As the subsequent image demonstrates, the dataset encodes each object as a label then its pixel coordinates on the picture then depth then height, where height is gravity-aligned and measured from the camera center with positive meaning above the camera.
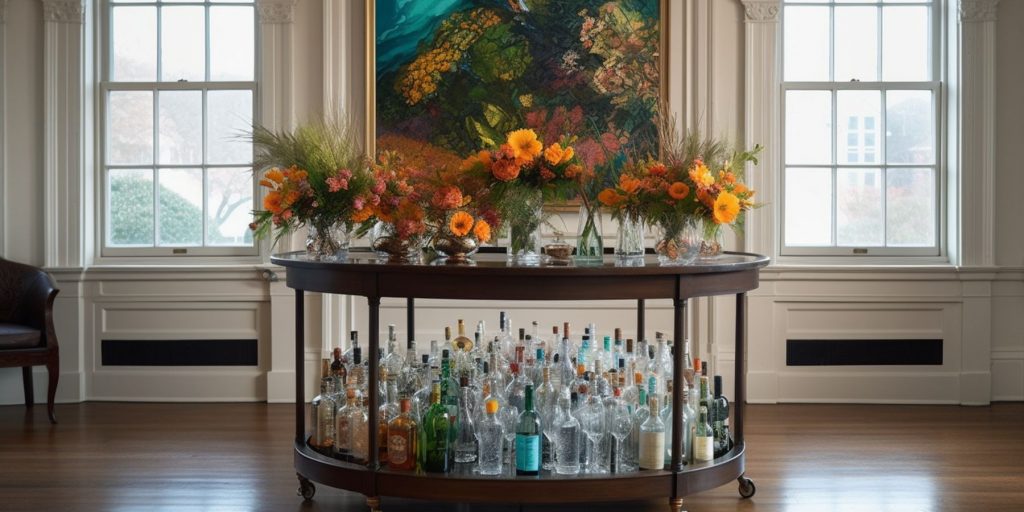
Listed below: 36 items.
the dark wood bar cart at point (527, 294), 3.48 -0.15
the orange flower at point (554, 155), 3.75 +0.32
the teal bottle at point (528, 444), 3.58 -0.65
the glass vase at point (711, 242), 3.92 +0.02
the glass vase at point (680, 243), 3.86 +0.01
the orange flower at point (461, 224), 3.77 +0.08
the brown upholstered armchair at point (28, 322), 5.62 -0.42
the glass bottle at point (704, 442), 3.83 -0.69
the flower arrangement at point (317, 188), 3.91 +0.21
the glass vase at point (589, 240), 3.97 +0.02
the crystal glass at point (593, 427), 3.68 -0.61
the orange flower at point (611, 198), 3.85 +0.17
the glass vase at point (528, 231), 3.87 +0.05
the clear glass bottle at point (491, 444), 3.64 -0.66
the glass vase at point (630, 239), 3.89 +0.03
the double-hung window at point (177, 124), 6.41 +0.72
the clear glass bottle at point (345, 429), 3.90 -0.66
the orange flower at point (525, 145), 3.73 +0.35
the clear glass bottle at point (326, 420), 4.03 -0.65
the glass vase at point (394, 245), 3.90 +0.00
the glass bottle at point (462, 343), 4.38 -0.39
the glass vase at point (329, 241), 3.99 +0.02
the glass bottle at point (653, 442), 3.66 -0.66
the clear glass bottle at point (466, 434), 3.72 -0.64
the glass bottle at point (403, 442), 3.67 -0.66
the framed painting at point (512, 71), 6.23 +1.00
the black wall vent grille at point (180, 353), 6.36 -0.63
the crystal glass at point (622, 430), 3.70 -0.63
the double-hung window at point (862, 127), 6.43 +0.71
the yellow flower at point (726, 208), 3.73 +0.13
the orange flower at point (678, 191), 3.76 +0.19
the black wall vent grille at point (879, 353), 6.34 -0.62
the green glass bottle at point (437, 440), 3.66 -0.65
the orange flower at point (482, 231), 3.80 +0.05
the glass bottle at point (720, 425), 4.01 -0.66
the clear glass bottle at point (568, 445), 3.65 -0.67
